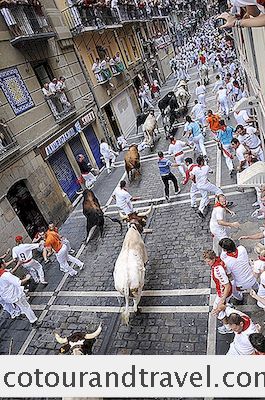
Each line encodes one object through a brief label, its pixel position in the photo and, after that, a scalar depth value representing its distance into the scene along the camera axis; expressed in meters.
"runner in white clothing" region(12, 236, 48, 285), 10.04
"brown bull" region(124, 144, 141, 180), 15.41
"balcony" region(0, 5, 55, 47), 13.59
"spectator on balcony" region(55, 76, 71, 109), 16.38
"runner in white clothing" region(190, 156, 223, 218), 9.68
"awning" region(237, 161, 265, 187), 8.09
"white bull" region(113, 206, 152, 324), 7.55
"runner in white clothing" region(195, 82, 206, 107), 18.73
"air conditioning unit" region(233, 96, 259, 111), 9.75
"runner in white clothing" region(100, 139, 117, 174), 17.62
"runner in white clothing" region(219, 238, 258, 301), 5.98
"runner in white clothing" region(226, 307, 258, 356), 4.63
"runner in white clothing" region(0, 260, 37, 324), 8.22
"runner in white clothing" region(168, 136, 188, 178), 12.73
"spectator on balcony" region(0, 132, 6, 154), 12.23
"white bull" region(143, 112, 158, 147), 18.50
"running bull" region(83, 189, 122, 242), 11.88
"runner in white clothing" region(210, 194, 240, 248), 7.89
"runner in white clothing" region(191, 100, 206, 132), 16.25
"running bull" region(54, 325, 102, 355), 5.85
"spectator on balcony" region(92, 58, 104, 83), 20.75
